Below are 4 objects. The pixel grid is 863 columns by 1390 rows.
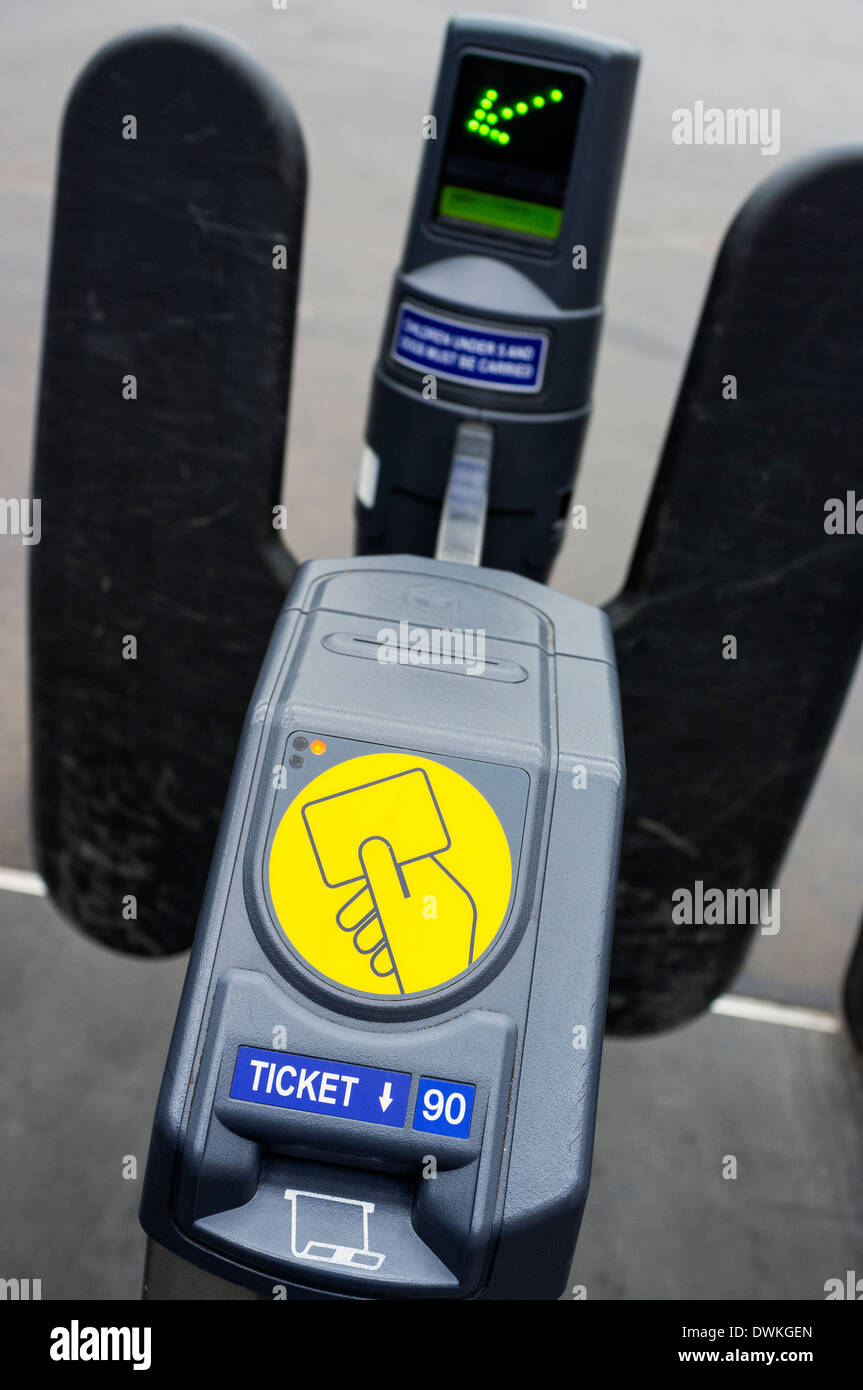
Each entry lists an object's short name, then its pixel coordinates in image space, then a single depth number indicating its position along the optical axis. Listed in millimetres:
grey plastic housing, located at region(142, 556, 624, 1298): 599
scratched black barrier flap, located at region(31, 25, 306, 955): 1099
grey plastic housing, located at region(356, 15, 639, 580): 957
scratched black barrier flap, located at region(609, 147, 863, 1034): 1091
